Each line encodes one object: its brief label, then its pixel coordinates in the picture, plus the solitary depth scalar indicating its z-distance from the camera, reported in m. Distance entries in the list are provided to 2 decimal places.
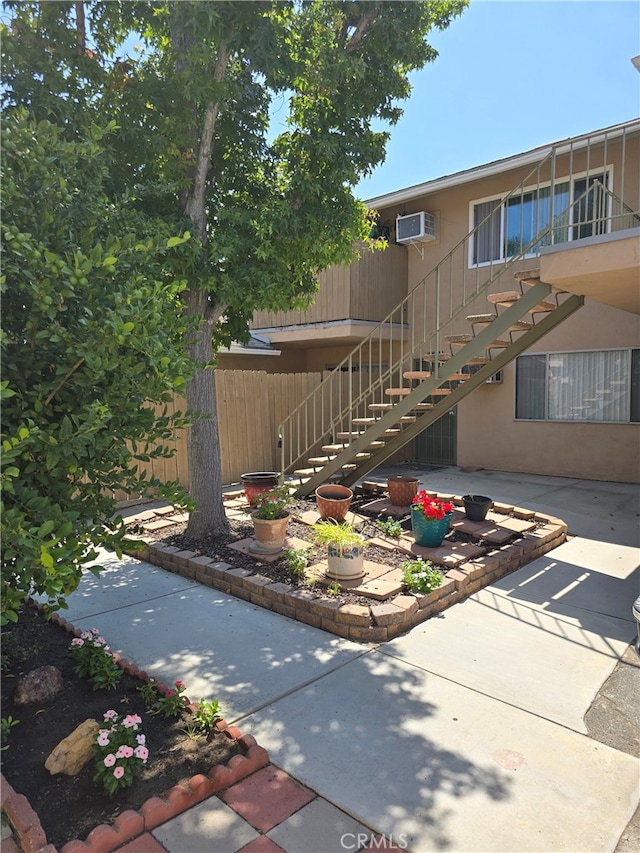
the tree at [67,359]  2.03
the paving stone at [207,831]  2.03
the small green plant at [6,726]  2.36
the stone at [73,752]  2.32
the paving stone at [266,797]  2.17
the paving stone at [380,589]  4.19
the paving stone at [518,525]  5.94
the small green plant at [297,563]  4.66
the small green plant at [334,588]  4.26
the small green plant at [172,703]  2.75
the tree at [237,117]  4.35
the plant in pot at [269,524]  5.20
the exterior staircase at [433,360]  5.94
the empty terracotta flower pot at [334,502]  6.11
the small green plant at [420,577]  4.35
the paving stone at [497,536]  5.57
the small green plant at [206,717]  2.67
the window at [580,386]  9.05
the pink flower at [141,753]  2.31
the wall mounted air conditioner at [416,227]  10.83
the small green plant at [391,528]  5.70
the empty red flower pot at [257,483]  6.79
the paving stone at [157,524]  6.19
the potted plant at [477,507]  6.11
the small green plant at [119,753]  2.21
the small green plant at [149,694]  2.83
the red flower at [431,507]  5.23
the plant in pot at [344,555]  4.44
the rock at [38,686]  2.79
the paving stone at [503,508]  6.69
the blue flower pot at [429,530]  5.27
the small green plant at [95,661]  2.96
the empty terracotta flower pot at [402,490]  6.71
